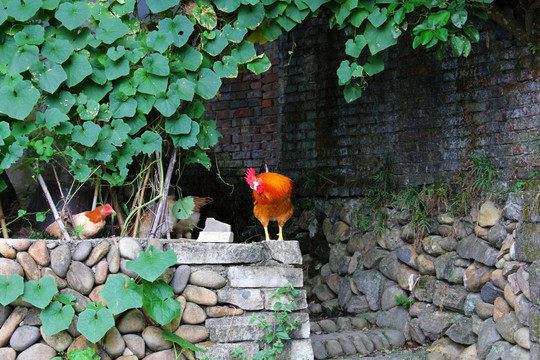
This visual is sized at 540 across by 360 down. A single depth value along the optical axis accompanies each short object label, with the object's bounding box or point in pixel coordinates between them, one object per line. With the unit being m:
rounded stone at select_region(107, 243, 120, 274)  3.20
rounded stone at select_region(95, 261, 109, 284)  3.18
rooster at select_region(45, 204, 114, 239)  3.51
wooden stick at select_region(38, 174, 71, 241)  3.41
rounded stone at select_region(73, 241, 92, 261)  3.17
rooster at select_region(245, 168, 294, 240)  3.94
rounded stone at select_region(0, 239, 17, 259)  3.03
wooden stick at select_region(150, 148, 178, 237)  3.62
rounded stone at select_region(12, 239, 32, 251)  3.08
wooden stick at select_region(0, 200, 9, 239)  3.47
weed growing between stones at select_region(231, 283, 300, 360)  3.39
